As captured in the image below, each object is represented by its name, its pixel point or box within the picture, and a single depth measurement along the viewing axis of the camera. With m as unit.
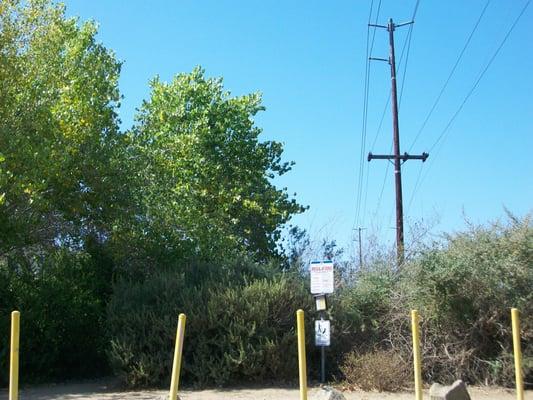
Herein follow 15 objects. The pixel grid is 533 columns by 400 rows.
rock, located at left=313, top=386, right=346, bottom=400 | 9.26
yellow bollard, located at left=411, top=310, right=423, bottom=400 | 7.53
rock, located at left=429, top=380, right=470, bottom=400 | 9.53
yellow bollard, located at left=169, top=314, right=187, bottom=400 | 6.91
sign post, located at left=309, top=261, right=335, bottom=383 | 12.16
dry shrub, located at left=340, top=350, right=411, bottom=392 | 12.04
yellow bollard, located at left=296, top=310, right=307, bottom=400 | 7.23
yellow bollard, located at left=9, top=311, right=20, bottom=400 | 6.93
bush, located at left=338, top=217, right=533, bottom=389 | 12.62
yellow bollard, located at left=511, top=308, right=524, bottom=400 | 7.66
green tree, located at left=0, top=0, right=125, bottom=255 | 13.12
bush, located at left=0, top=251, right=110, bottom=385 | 13.35
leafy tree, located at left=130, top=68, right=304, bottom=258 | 21.16
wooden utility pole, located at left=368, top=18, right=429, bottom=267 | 21.31
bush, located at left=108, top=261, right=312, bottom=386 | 12.26
